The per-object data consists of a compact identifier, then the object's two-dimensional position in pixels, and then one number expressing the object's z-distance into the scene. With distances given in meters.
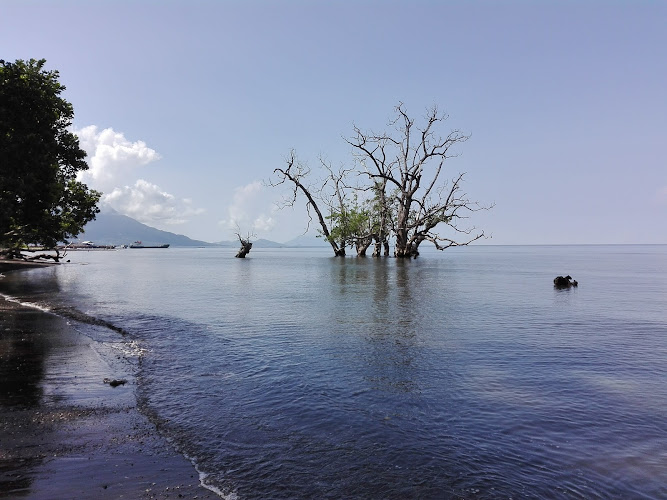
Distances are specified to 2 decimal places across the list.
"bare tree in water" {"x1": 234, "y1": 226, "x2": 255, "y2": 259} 90.61
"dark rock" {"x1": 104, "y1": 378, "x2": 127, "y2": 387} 9.78
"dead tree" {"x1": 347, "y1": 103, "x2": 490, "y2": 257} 69.88
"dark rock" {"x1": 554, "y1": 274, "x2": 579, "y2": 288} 35.00
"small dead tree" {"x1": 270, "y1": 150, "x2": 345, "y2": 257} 78.81
